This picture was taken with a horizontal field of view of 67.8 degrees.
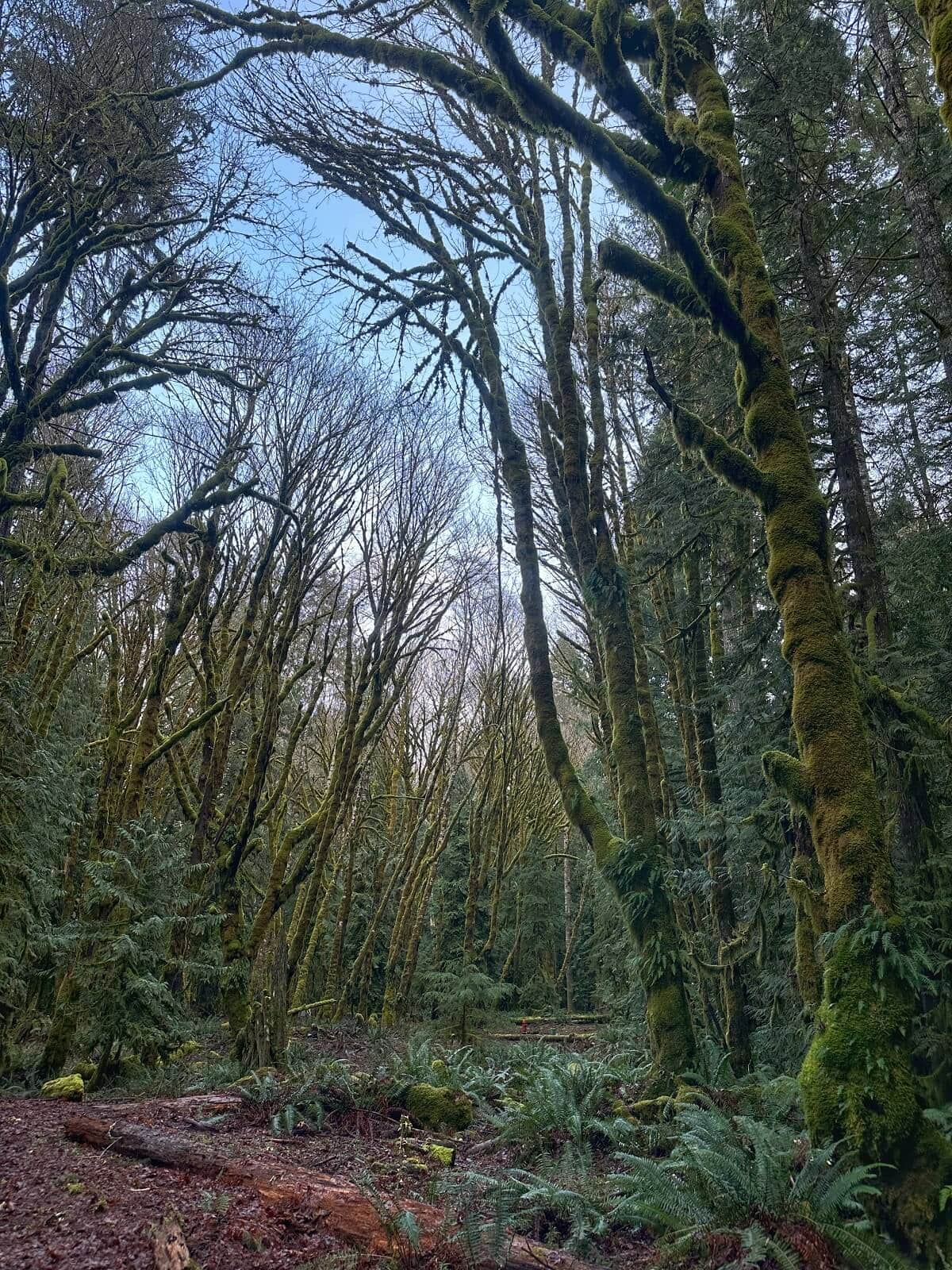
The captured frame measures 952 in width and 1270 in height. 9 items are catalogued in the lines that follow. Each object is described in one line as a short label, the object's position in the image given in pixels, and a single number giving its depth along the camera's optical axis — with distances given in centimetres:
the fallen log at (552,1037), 1093
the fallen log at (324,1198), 281
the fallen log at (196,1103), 495
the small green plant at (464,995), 1098
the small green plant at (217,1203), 305
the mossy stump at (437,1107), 523
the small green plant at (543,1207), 273
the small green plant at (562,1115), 436
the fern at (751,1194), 250
